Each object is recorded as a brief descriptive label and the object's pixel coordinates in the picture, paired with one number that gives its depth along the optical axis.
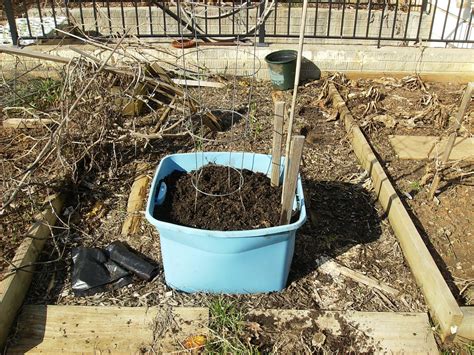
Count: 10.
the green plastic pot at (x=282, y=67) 5.20
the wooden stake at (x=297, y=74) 2.03
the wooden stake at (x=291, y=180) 2.21
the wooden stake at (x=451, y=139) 3.19
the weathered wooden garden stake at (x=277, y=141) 2.48
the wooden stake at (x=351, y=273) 2.75
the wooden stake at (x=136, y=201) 3.17
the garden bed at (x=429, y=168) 2.96
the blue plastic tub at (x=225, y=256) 2.34
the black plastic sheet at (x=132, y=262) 2.77
